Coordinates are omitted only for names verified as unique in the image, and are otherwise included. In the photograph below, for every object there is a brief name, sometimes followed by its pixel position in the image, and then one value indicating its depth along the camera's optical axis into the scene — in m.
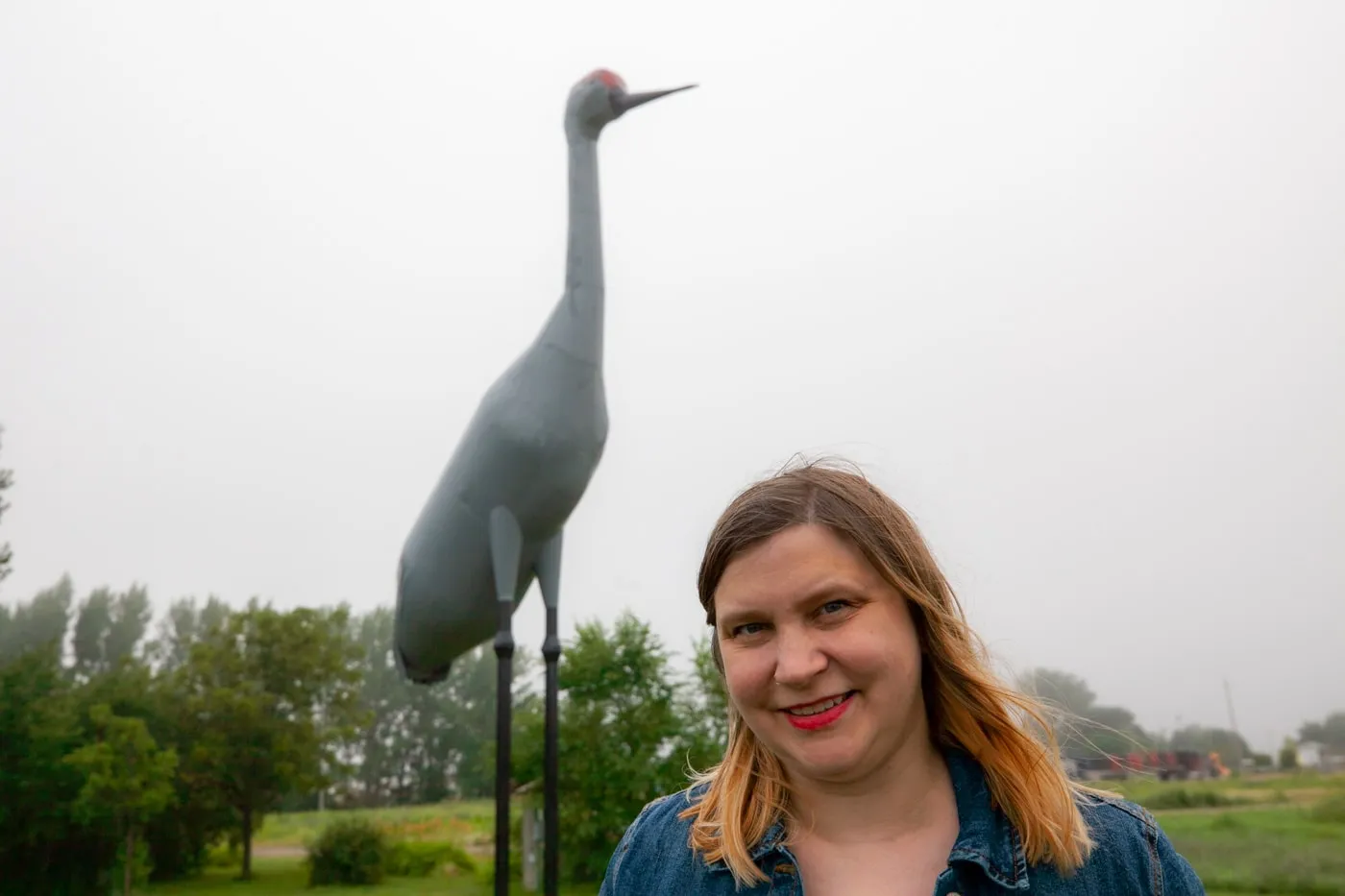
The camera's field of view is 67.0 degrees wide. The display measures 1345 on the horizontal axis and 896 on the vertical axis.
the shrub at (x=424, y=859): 13.17
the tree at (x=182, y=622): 20.72
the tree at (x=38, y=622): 14.19
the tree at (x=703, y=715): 12.39
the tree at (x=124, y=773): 10.33
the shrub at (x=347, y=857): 12.38
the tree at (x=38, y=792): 10.85
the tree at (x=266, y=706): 12.24
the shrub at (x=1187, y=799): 10.55
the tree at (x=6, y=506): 11.51
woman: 1.16
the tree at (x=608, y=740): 12.02
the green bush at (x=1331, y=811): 10.01
